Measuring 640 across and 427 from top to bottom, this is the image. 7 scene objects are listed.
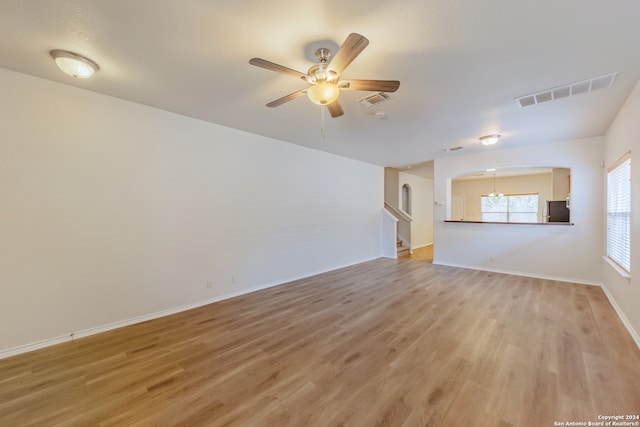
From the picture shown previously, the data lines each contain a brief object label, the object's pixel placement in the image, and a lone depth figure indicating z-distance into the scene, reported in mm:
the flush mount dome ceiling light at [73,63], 2088
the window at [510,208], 9328
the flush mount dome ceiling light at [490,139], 4301
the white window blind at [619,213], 3010
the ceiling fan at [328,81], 1849
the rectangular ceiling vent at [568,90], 2496
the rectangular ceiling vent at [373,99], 2799
